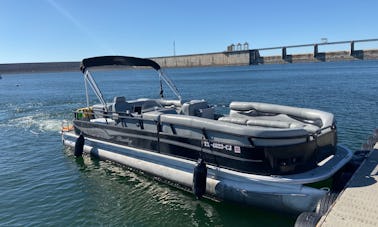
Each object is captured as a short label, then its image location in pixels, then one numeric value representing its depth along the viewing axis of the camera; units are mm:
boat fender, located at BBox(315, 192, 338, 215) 5285
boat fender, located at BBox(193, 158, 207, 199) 6809
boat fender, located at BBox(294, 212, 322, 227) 4793
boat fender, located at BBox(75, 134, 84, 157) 10766
